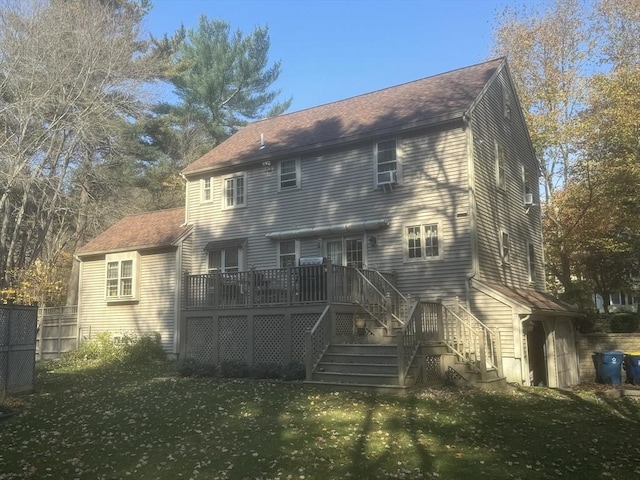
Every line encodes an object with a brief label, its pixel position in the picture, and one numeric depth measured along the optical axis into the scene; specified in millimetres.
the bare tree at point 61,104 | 23719
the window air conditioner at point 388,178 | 17516
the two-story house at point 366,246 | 14945
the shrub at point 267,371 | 14268
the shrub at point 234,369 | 14914
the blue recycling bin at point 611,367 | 16922
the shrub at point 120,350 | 19766
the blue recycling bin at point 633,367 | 16188
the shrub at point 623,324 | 24156
